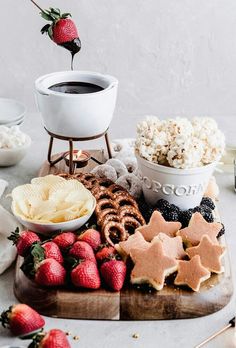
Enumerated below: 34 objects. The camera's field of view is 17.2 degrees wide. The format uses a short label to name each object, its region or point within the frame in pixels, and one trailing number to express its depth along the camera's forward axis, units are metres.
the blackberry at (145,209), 1.20
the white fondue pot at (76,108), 1.27
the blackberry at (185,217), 1.18
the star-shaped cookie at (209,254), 1.07
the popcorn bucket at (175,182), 1.19
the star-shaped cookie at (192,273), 1.04
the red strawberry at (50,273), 1.03
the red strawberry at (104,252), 1.07
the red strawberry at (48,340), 0.92
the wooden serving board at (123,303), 1.03
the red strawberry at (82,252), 1.06
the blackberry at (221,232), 1.17
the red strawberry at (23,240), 1.08
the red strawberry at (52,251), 1.06
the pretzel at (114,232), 1.14
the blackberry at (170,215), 1.18
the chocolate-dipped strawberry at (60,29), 1.29
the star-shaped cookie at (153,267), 1.04
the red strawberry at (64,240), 1.10
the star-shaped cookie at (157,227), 1.13
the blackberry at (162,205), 1.20
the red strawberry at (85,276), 1.03
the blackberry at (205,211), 1.20
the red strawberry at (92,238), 1.11
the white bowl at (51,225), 1.13
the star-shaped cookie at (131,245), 1.08
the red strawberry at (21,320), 0.98
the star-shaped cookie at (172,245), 1.08
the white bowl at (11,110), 1.64
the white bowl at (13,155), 1.44
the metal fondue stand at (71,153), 1.32
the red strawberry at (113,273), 1.04
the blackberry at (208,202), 1.26
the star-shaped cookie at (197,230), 1.12
